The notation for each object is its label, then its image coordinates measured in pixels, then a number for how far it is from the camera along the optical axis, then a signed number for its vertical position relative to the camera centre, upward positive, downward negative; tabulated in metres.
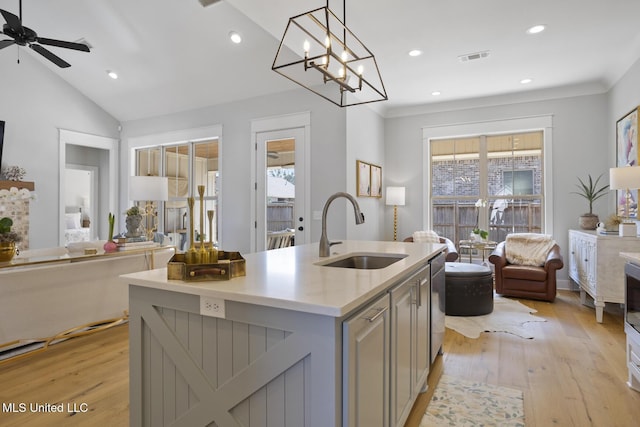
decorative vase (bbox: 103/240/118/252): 3.46 -0.31
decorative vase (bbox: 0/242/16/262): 2.73 -0.28
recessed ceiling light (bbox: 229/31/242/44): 4.25 +2.12
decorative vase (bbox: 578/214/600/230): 4.52 -0.08
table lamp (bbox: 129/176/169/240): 4.25 +0.31
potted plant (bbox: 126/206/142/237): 3.84 -0.08
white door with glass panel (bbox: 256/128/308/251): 5.02 +0.37
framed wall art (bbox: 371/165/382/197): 5.53 +0.54
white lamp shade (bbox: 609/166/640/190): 3.31 +0.35
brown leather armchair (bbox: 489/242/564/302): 4.39 -0.78
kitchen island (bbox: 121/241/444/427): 1.17 -0.50
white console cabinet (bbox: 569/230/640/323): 3.58 -0.53
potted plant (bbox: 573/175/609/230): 4.52 +0.28
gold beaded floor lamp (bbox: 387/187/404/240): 5.71 +0.30
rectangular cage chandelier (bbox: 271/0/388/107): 3.33 +1.82
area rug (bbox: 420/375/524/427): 2.02 -1.15
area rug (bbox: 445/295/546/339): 3.44 -1.10
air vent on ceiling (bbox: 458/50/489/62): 4.04 +1.82
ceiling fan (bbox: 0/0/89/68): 3.02 +1.61
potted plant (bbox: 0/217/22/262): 2.73 -0.21
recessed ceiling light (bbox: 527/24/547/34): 3.46 +1.82
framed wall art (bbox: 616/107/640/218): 3.84 +0.75
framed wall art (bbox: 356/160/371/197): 4.99 +0.52
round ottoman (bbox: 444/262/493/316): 3.79 -0.81
